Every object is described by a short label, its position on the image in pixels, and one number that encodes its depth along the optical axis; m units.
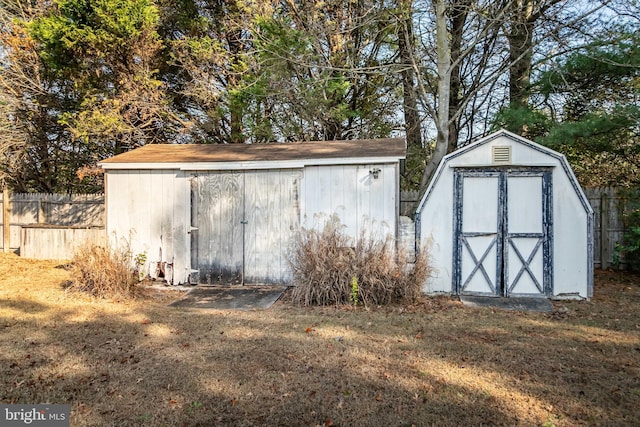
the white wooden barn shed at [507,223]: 6.10
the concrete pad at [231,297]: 5.72
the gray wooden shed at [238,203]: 6.70
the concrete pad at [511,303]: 5.59
